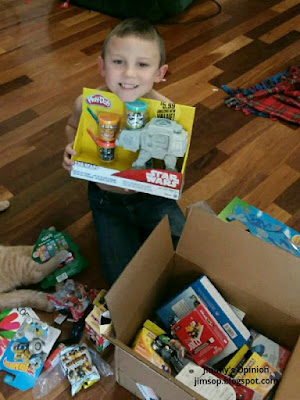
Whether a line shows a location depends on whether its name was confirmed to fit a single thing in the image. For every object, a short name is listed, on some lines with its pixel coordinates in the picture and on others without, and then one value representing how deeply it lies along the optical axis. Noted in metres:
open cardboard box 0.81
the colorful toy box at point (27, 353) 1.01
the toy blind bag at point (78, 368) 0.99
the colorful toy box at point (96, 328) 1.00
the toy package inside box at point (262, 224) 1.31
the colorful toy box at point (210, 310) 0.97
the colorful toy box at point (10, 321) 1.06
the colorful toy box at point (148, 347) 0.89
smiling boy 1.00
